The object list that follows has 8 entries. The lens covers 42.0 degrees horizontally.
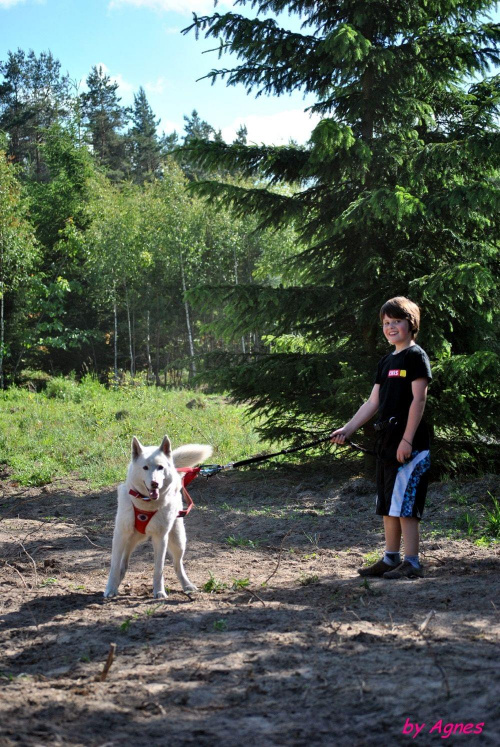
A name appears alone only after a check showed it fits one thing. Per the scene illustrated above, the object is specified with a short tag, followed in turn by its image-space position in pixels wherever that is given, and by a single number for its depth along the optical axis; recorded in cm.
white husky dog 455
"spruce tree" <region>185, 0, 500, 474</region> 802
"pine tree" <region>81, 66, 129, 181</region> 4762
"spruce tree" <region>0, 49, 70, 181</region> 4566
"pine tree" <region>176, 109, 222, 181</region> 5912
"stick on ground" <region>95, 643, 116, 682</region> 303
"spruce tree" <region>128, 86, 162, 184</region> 5012
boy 488
